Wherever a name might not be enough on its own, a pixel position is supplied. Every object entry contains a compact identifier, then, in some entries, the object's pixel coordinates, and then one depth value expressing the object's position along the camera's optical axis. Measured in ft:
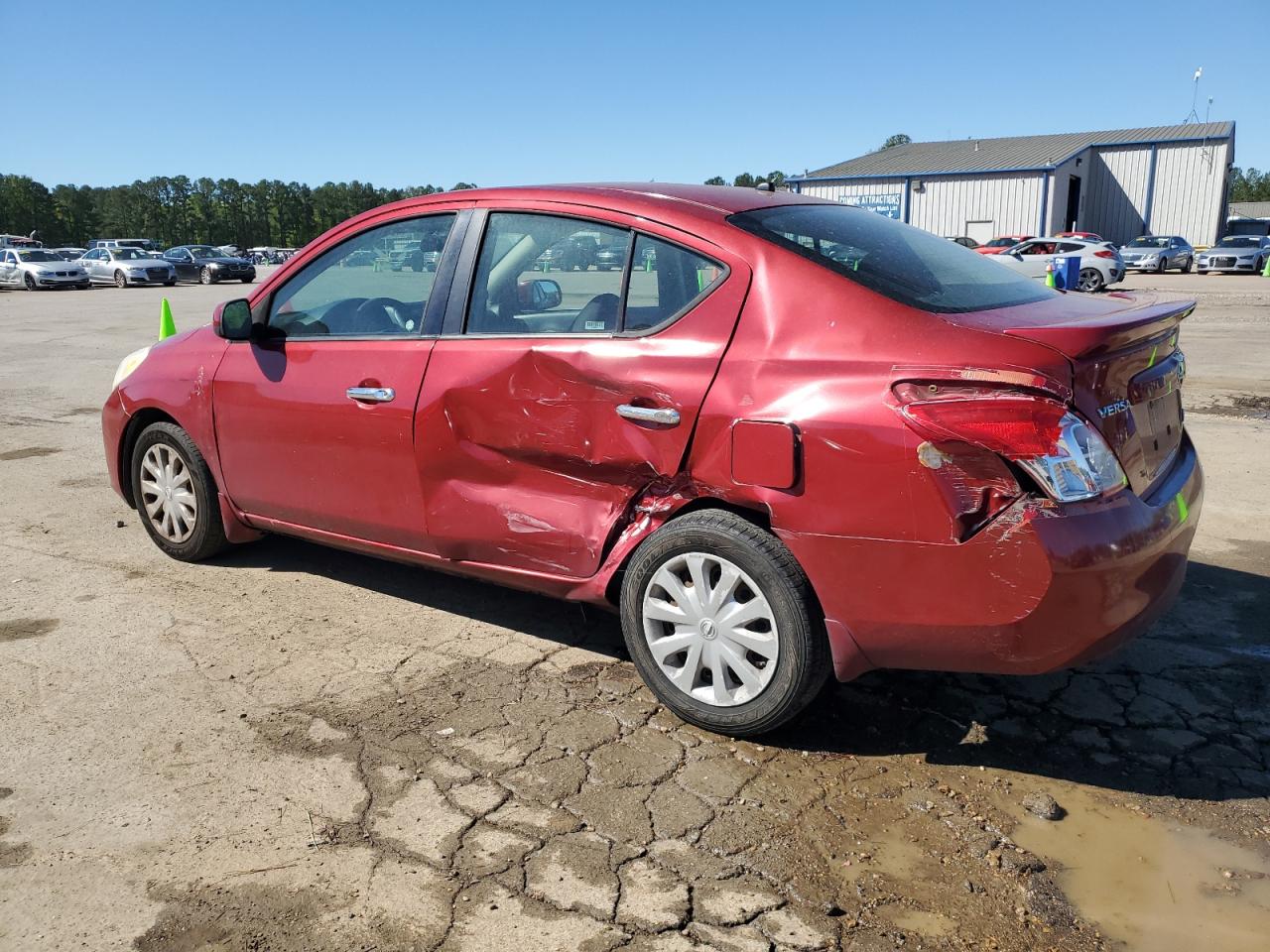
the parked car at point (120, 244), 137.59
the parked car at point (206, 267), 131.95
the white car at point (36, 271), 117.08
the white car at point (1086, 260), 92.99
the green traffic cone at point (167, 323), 35.01
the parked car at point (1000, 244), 99.71
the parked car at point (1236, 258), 116.78
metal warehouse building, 150.61
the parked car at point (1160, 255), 123.85
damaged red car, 8.83
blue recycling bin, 80.23
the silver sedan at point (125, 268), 123.13
